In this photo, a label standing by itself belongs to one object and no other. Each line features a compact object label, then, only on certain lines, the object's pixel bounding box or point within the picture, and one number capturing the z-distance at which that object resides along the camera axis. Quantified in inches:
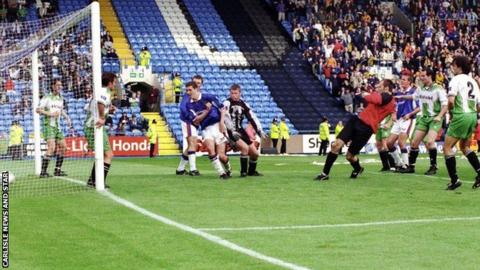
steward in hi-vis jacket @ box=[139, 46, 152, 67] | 1854.7
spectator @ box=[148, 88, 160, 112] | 1840.6
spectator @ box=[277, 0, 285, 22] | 2209.6
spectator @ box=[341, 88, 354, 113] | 1941.6
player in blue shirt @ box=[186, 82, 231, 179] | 829.8
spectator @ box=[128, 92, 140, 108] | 1758.1
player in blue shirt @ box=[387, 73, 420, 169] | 921.5
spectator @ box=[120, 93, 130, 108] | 1727.4
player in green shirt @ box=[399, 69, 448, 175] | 861.8
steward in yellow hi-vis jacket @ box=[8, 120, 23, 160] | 954.2
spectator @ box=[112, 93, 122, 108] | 1548.5
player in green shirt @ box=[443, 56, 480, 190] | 658.8
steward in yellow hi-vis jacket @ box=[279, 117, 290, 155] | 1738.2
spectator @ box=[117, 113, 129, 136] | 1656.0
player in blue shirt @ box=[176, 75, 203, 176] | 869.8
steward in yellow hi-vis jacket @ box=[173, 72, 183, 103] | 1824.6
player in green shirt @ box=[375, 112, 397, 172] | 926.4
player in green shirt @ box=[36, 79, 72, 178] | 900.6
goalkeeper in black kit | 840.9
